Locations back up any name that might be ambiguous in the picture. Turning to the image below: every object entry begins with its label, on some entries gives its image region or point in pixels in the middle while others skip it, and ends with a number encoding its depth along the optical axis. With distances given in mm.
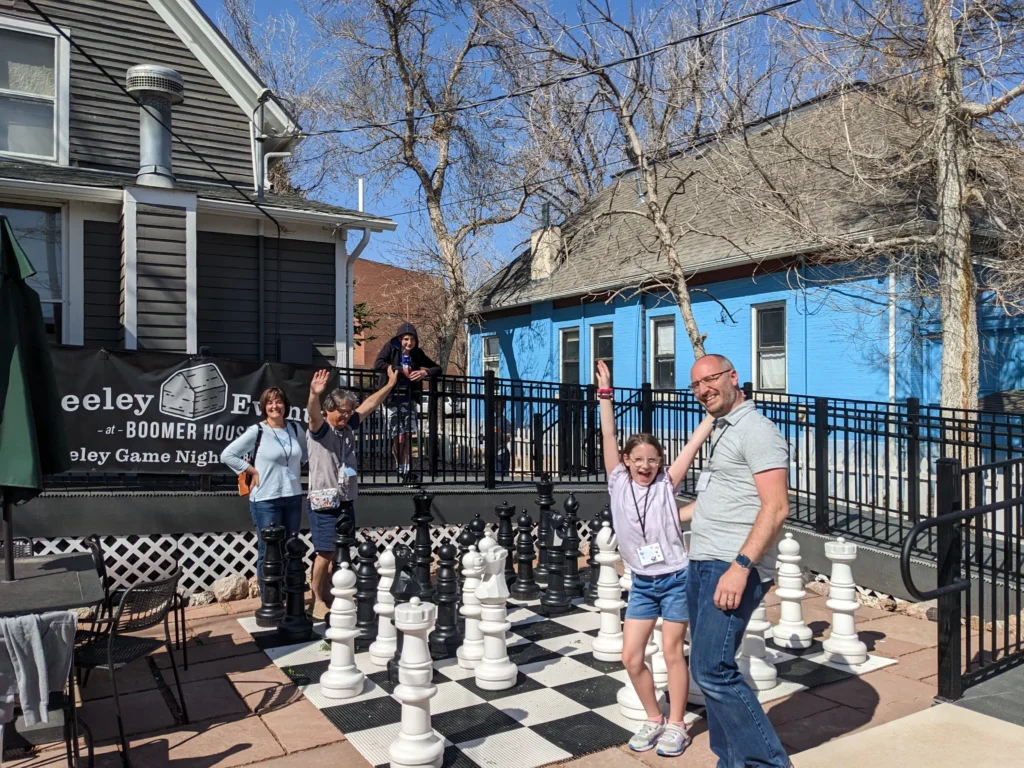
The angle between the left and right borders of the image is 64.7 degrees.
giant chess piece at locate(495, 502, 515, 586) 7324
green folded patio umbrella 4328
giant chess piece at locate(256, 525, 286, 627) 6141
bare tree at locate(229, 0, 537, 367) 20609
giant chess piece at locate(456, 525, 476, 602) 5828
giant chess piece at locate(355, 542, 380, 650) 5582
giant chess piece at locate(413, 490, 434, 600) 6287
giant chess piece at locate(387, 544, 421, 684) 5035
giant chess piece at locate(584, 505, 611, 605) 6984
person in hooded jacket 8555
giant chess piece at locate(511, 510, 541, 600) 7141
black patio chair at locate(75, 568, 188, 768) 4137
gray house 10438
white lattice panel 7434
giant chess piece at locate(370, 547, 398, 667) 5418
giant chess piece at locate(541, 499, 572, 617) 6801
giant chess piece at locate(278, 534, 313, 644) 6039
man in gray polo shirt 3416
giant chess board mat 4266
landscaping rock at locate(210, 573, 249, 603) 7445
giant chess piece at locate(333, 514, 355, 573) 5754
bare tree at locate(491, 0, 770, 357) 14492
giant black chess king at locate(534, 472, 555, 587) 7703
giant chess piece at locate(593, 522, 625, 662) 5609
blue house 12133
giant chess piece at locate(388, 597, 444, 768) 3918
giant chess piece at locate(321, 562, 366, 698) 4934
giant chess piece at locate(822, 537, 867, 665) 5523
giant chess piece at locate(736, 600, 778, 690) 4953
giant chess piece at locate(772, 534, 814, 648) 5816
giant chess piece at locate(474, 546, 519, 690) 5070
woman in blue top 6441
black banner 7512
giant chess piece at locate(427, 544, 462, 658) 5727
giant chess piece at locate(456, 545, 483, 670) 5434
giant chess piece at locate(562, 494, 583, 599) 7121
